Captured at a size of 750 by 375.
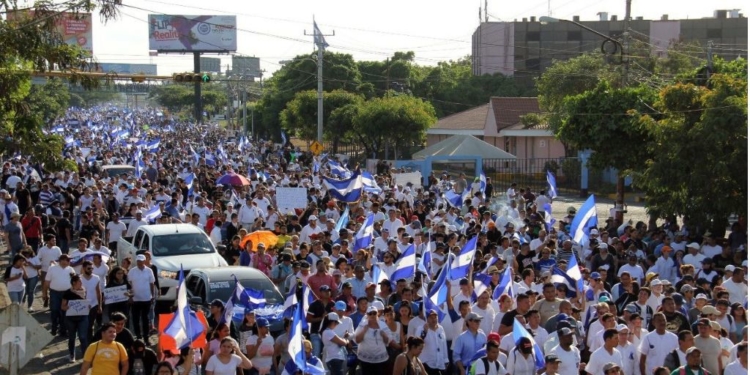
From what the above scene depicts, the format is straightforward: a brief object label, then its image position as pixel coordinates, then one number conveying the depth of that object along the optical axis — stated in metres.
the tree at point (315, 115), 54.97
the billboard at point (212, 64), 170.88
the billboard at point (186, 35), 124.62
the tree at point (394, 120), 47.66
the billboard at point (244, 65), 145.62
